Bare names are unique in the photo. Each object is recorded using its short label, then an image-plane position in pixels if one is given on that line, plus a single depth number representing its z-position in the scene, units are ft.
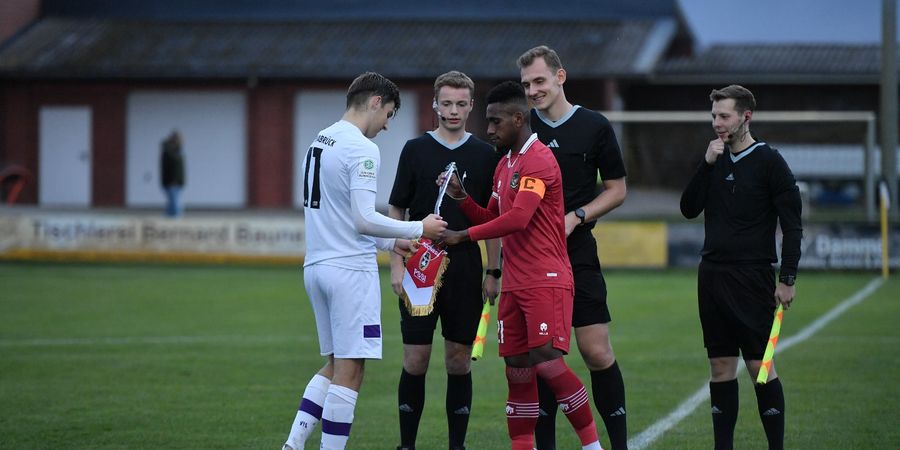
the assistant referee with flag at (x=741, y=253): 48.98
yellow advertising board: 146.61
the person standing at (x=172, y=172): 185.78
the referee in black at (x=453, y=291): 52.42
